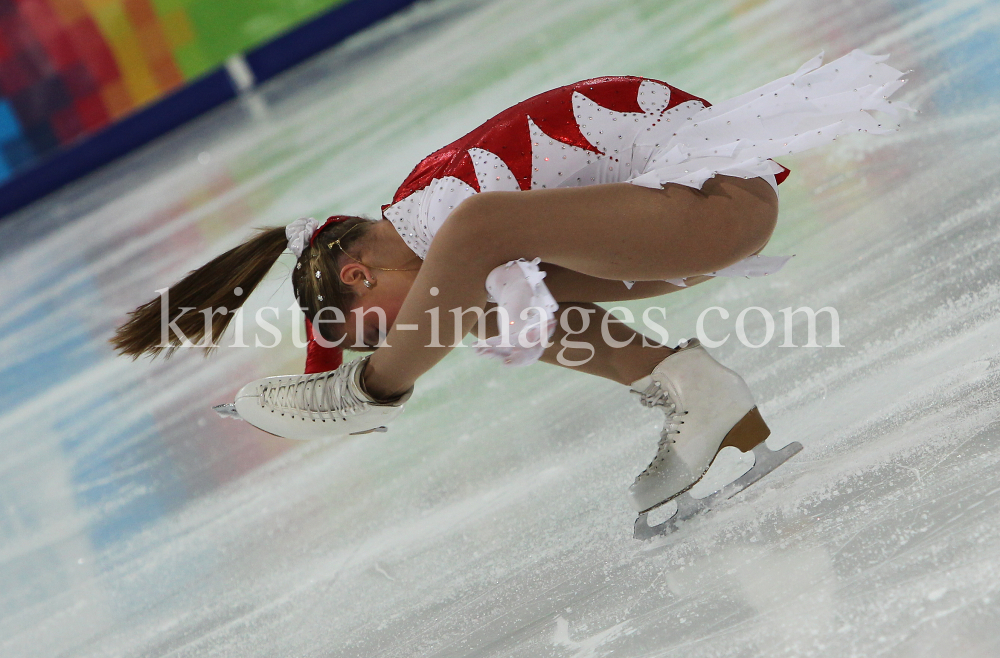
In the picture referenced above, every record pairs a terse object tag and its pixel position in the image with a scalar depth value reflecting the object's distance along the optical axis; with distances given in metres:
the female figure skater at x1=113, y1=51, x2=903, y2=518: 10.22
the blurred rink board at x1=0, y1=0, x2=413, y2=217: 24.06
